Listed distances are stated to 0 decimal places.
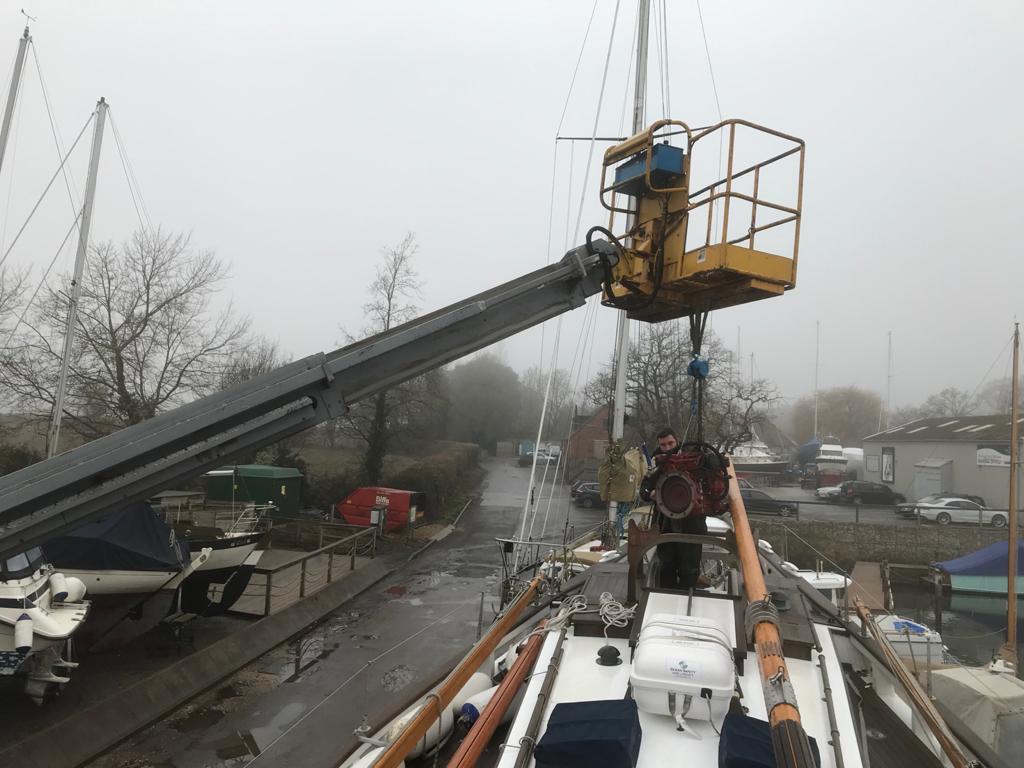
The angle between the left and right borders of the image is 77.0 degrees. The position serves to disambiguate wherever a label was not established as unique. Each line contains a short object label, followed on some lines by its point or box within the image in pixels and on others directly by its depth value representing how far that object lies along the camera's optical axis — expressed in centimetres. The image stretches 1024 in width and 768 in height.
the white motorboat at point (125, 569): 885
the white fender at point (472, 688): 421
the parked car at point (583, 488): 3181
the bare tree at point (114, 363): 1908
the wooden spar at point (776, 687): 227
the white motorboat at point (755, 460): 4912
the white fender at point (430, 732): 341
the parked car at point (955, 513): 2648
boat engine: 512
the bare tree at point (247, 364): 2373
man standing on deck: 552
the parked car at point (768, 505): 2755
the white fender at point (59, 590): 768
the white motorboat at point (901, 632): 1163
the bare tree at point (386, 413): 2459
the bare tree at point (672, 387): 2848
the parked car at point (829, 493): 3438
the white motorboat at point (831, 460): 4577
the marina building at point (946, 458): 3114
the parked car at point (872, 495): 3334
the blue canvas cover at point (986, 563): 2042
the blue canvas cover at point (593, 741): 287
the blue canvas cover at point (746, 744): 280
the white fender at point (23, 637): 688
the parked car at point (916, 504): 2817
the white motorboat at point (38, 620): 689
